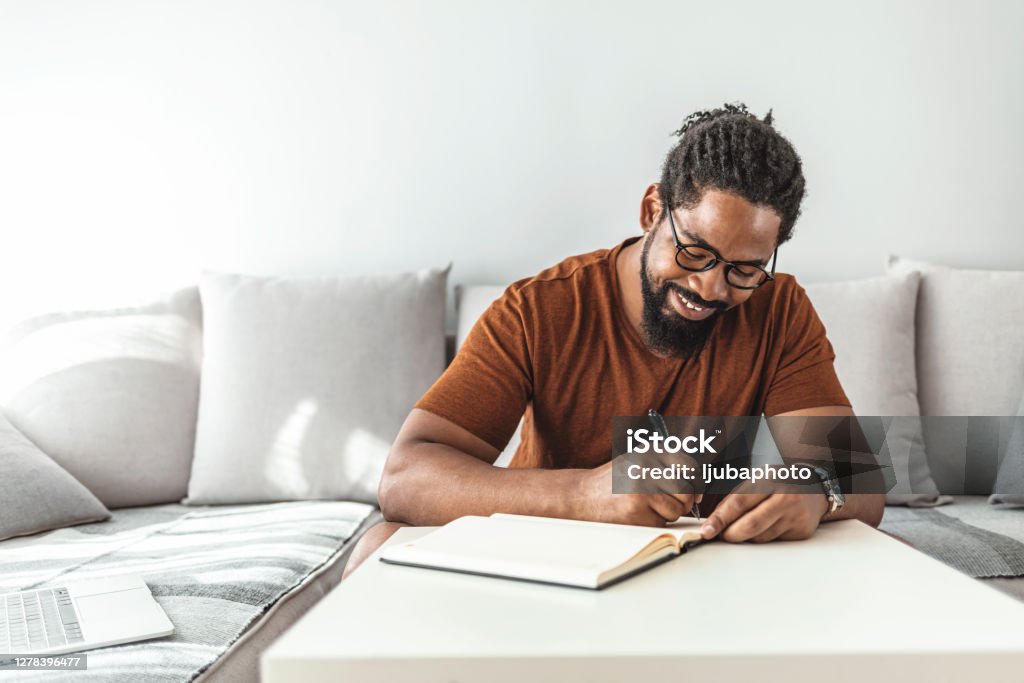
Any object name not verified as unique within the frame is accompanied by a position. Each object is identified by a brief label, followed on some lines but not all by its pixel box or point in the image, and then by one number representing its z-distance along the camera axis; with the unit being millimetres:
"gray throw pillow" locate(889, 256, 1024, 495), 2090
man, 1285
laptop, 1060
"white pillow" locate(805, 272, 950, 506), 2051
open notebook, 751
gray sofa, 2066
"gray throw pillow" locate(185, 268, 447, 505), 2123
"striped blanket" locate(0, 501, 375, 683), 1090
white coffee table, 595
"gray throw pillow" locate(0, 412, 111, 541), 1783
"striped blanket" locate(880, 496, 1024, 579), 1544
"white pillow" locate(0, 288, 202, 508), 2088
